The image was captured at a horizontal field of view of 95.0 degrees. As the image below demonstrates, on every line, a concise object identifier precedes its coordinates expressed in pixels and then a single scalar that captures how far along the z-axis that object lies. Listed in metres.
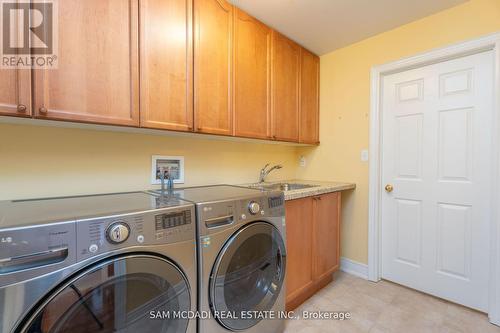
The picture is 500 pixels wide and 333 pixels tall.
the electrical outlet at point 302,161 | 2.73
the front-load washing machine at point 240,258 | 1.09
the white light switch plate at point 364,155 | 2.23
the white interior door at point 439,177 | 1.71
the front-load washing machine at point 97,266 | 0.68
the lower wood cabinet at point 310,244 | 1.69
